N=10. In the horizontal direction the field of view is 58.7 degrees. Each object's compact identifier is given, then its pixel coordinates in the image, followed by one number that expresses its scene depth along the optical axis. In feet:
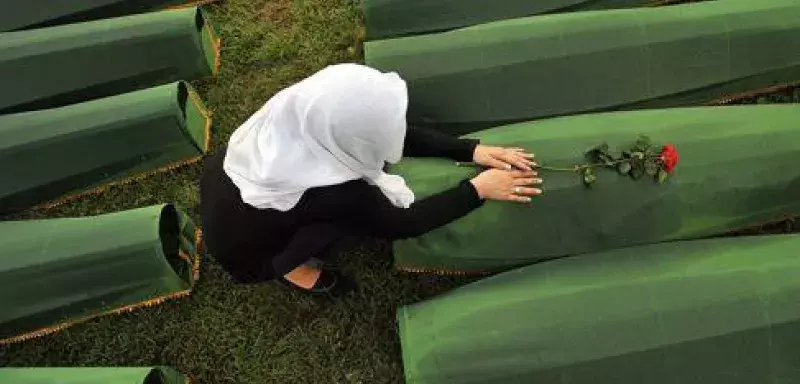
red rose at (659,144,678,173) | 5.96
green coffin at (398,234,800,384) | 5.37
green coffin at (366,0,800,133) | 6.81
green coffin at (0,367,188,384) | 5.81
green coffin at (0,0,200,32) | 8.44
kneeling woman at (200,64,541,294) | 4.20
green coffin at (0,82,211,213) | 7.10
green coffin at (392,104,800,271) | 6.03
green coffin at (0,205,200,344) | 6.41
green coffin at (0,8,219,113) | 7.69
